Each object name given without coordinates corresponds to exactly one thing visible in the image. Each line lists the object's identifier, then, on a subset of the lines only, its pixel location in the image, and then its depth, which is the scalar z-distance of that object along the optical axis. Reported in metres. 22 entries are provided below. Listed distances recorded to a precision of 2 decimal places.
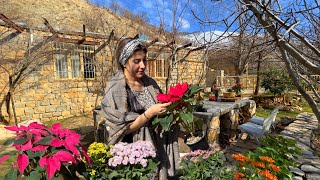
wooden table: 4.03
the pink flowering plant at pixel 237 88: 6.38
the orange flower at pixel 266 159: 1.42
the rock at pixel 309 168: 2.58
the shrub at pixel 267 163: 1.40
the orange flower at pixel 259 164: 1.40
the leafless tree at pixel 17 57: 6.64
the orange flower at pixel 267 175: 1.29
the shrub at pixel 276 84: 8.85
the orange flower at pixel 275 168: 1.37
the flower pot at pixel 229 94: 5.78
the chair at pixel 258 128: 3.85
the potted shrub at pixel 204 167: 1.35
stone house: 6.81
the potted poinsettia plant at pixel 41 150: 0.74
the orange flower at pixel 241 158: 1.48
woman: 1.22
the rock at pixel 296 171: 2.51
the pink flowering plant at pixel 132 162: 1.03
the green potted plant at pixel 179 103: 1.12
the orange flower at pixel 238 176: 1.40
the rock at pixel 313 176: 2.44
